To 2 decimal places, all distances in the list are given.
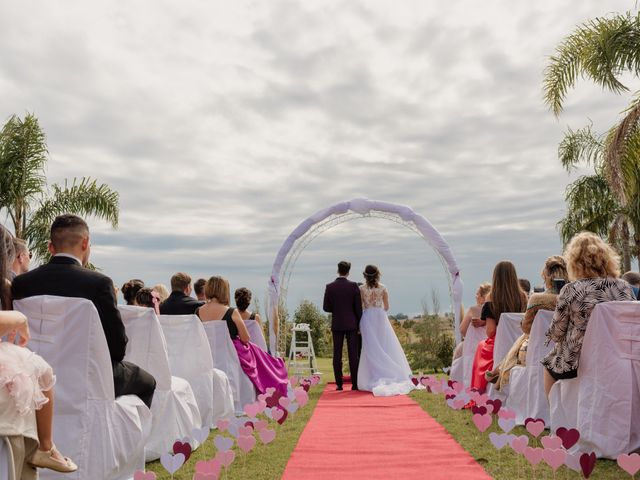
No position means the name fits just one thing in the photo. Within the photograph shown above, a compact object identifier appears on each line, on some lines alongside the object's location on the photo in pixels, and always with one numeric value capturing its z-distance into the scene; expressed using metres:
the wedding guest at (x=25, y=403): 2.76
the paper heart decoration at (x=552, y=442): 3.76
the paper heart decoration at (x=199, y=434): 4.67
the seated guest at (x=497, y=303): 6.90
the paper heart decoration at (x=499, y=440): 4.12
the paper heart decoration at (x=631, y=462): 3.48
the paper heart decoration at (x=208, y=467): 3.42
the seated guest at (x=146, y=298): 6.06
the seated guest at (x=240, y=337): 7.18
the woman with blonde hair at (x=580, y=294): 4.62
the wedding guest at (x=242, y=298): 8.42
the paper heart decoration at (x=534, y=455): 3.67
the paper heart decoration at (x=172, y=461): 3.60
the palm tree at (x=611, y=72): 10.84
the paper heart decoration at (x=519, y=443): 3.77
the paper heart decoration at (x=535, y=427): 4.43
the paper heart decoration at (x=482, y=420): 5.00
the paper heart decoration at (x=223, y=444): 3.89
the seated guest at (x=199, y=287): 8.41
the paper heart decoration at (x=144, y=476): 3.27
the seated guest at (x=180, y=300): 7.18
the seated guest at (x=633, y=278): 7.43
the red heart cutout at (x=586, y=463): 3.66
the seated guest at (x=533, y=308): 5.73
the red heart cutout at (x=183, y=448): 3.86
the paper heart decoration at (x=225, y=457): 3.69
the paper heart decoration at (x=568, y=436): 3.97
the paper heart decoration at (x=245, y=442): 4.34
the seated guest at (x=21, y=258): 4.46
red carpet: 4.37
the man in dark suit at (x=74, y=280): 3.74
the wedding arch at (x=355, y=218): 12.55
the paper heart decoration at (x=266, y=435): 4.84
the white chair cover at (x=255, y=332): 8.35
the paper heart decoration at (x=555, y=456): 3.58
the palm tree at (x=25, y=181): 13.54
